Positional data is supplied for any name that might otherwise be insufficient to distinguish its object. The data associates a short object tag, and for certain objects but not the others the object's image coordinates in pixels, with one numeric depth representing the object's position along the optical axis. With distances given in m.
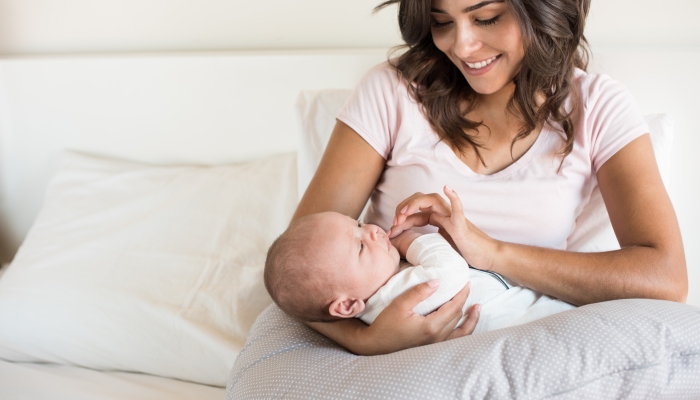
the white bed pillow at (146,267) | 1.73
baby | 1.18
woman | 1.26
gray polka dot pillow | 0.96
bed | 1.18
